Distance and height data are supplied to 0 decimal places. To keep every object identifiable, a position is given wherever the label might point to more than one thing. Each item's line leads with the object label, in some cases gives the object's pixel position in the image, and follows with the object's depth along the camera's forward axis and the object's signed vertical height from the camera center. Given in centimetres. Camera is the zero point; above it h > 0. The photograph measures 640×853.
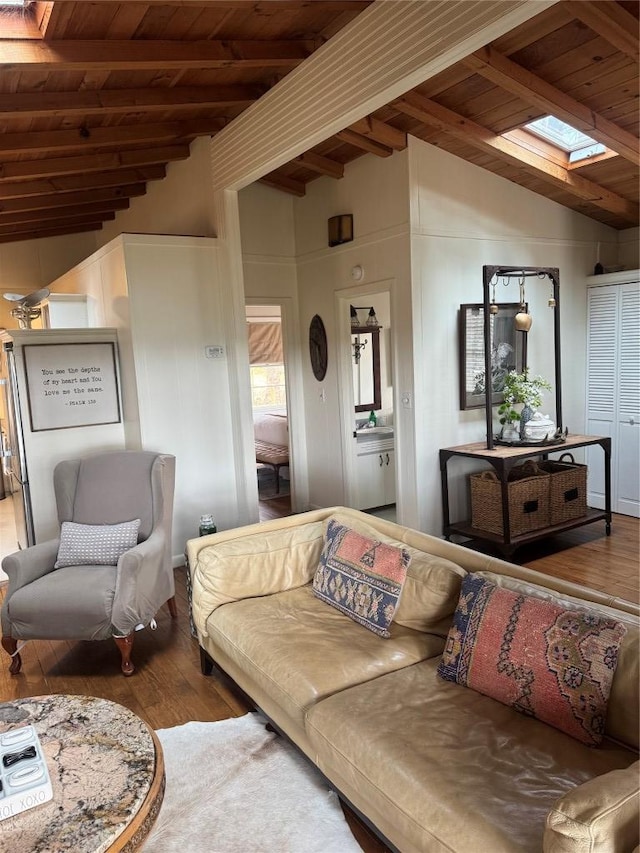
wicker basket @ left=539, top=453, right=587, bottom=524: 444 -105
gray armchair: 287 -100
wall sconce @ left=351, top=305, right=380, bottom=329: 574 +40
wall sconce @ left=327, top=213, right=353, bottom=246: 484 +107
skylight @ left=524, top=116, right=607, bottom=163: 419 +149
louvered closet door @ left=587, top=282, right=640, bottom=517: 500 -34
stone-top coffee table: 144 -107
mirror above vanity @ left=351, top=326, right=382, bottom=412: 584 -7
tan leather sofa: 138 -107
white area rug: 191 -147
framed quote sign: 415 -5
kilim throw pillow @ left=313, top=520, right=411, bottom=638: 239 -90
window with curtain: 818 +1
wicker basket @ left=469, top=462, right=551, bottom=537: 423 -106
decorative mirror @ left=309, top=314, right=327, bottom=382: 531 +14
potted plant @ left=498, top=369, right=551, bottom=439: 450 -34
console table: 412 -85
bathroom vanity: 536 -96
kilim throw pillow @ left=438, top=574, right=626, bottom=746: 165 -89
